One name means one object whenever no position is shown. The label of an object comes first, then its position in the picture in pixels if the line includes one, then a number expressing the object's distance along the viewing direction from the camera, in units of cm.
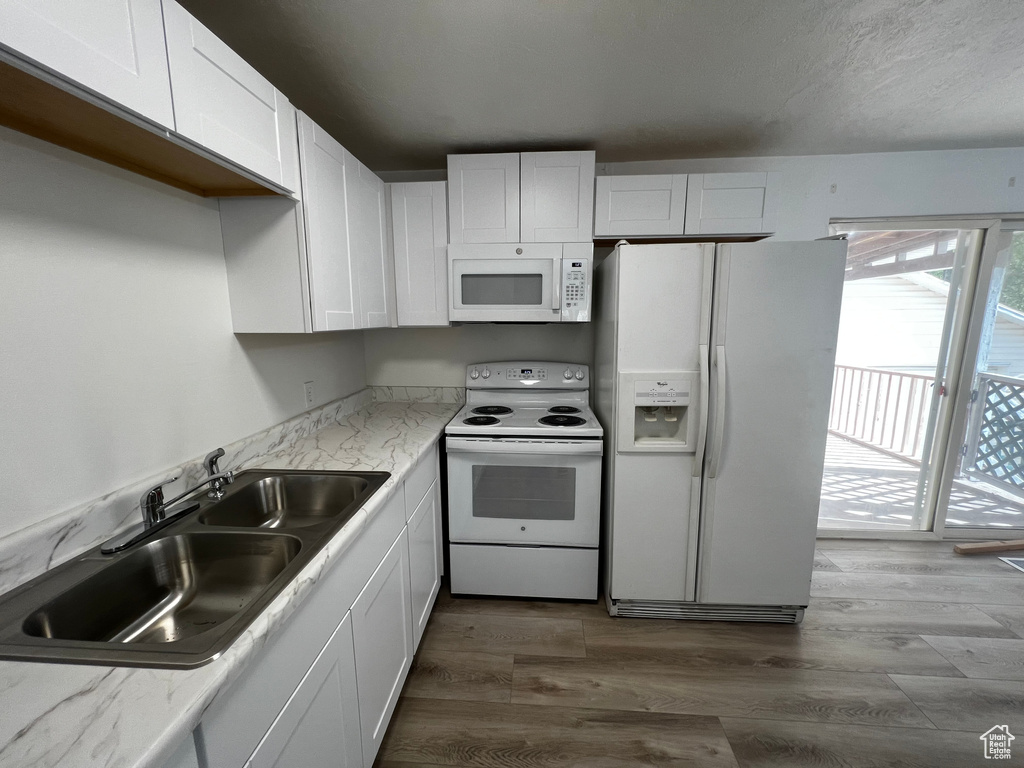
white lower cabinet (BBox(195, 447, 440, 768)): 70
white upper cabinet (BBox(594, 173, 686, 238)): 212
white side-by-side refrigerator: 173
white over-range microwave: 215
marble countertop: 50
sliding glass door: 246
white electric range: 198
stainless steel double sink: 66
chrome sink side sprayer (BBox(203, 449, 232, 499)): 125
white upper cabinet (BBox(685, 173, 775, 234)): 211
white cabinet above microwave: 209
